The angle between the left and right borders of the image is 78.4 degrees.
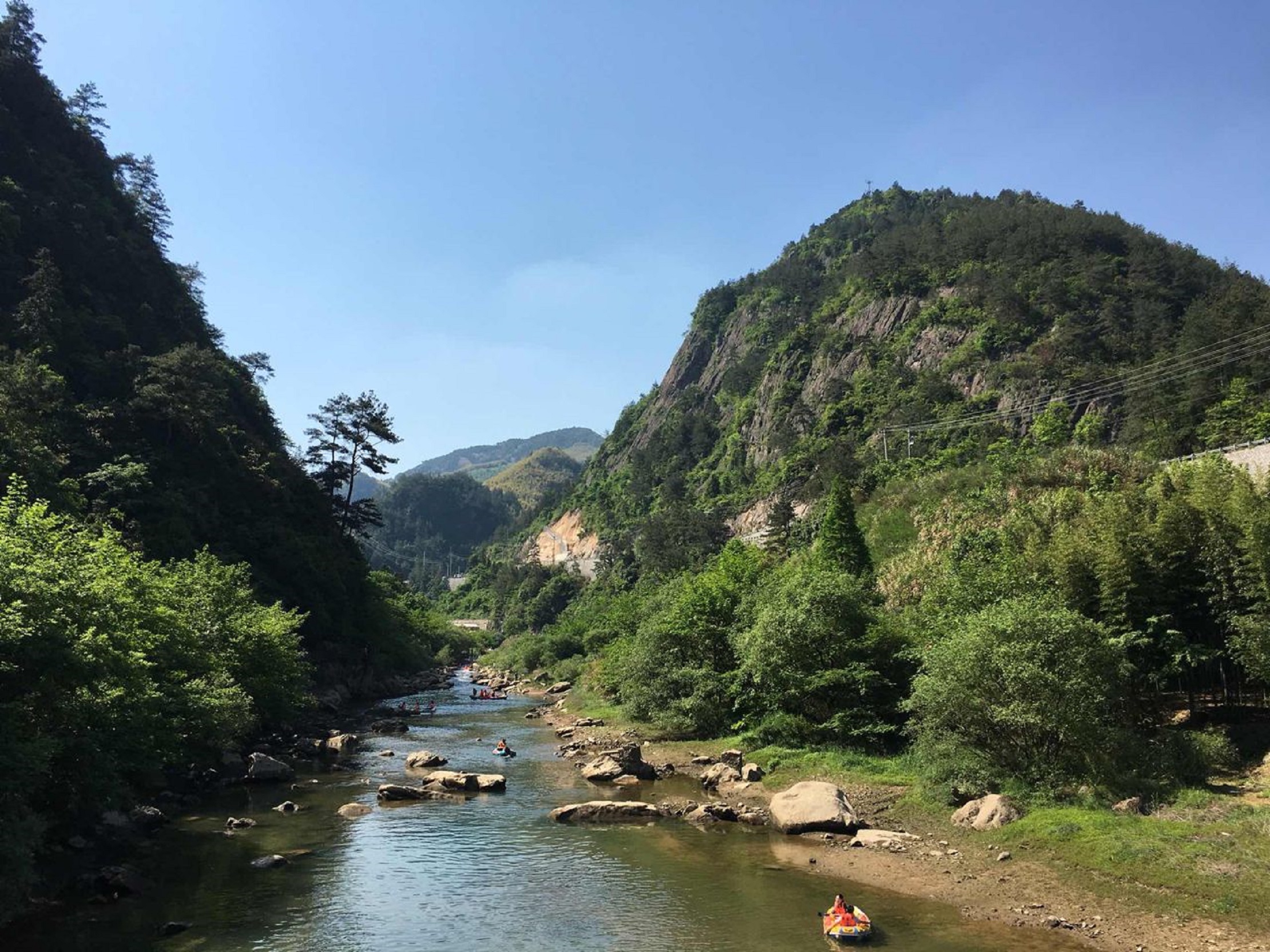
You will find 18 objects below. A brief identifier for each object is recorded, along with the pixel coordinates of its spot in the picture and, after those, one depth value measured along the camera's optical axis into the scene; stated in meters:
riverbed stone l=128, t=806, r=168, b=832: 28.16
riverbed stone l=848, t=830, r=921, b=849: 25.41
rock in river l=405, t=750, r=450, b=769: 41.47
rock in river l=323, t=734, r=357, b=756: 46.66
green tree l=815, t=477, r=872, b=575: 59.97
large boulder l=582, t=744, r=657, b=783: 38.06
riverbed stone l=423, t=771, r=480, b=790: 36.34
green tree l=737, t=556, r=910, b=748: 36.81
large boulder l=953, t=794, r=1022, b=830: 24.88
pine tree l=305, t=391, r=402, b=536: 84.62
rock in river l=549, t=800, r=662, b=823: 30.91
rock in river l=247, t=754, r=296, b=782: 37.75
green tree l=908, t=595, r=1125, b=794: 25.66
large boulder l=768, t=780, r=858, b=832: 27.72
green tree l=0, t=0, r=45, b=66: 87.69
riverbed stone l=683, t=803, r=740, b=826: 30.38
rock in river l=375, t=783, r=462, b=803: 34.12
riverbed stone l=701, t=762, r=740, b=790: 35.81
